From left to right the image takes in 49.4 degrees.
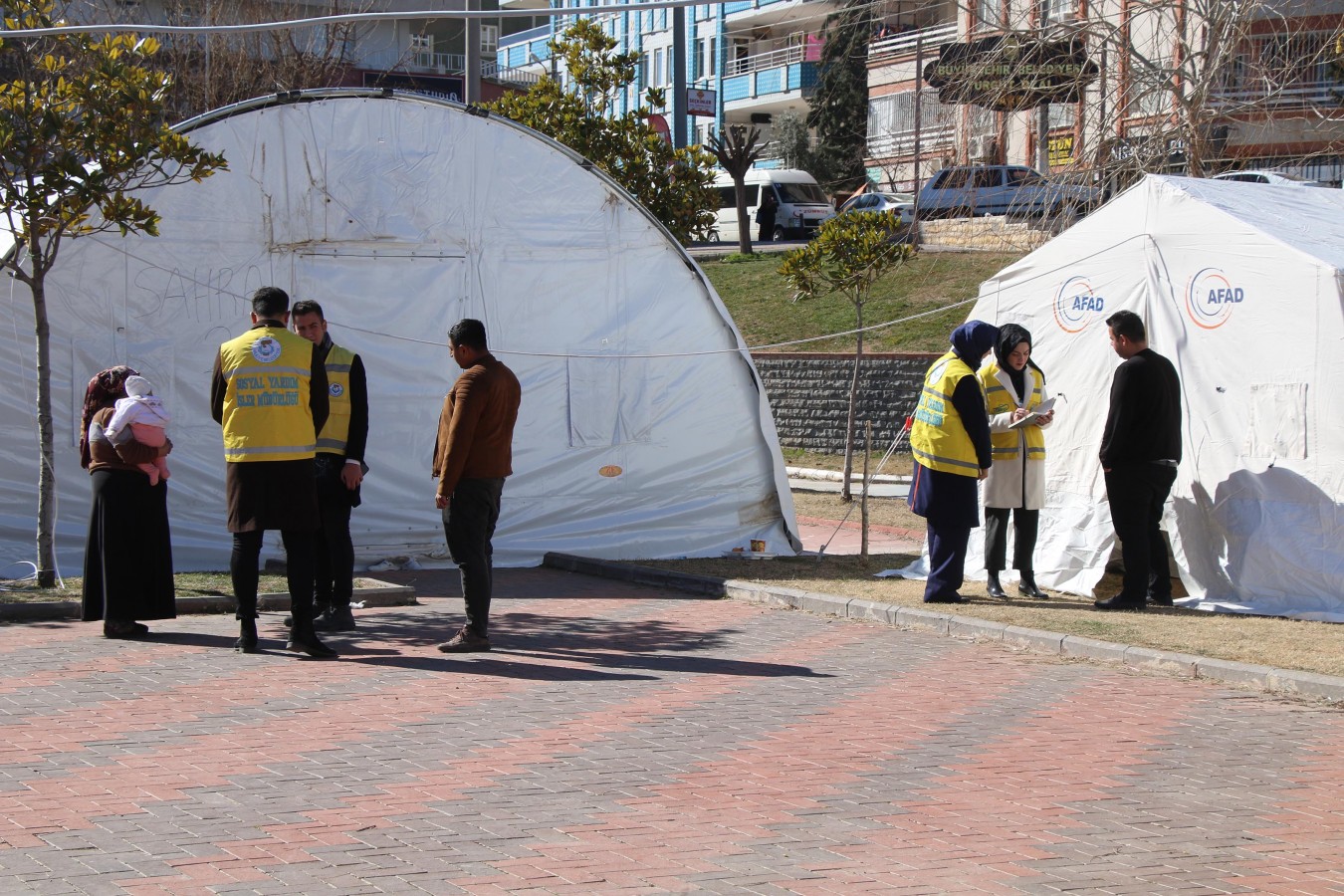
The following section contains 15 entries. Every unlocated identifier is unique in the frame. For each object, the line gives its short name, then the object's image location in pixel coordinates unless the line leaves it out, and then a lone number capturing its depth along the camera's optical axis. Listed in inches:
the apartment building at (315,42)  1045.2
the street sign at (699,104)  1647.1
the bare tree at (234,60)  1031.6
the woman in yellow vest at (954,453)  396.8
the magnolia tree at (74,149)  390.0
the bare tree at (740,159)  1481.3
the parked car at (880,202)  1470.2
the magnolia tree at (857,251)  604.7
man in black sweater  389.7
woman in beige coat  412.2
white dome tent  461.7
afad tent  380.8
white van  1743.4
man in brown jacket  322.0
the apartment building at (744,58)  2108.8
